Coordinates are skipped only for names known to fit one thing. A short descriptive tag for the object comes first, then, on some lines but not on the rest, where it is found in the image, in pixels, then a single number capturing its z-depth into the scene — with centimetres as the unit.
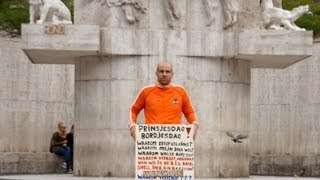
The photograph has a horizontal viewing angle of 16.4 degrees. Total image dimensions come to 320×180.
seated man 2825
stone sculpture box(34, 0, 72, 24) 2295
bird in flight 2282
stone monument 2233
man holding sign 1509
